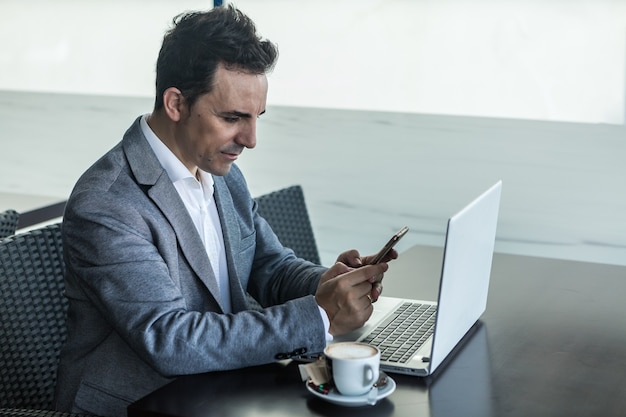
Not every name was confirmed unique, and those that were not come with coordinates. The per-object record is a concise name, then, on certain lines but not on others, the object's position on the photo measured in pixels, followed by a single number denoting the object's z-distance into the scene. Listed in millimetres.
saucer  1252
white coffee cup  1253
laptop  1366
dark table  1267
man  1414
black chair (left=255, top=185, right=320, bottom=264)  2268
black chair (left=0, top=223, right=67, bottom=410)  1598
